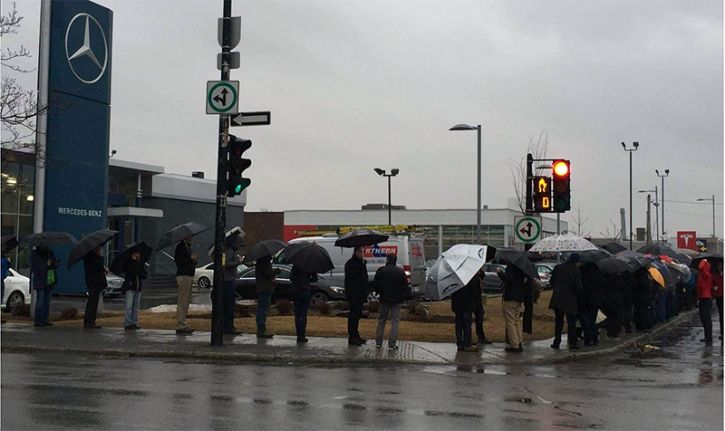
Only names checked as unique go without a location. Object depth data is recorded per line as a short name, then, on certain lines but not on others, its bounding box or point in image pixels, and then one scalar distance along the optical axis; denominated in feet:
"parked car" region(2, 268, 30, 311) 81.20
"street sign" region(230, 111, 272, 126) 52.29
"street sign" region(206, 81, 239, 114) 51.34
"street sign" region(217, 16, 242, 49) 52.19
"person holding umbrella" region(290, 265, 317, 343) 54.44
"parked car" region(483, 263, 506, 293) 137.28
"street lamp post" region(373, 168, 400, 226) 156.34
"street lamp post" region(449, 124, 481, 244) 111.65
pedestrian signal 59.67
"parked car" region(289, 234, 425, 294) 89.86
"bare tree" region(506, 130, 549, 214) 128.03
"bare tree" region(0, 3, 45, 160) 58.65
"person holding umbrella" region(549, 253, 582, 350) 55.06
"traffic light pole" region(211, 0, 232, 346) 51.93
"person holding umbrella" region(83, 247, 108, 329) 61.57
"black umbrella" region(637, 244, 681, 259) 88.48
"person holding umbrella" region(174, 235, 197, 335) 58.34
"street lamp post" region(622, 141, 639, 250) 165.07
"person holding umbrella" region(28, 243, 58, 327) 62.85
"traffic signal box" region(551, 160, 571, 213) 59.16
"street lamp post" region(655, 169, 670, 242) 212.64
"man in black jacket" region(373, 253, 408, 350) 52.85
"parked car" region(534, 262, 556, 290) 139.13
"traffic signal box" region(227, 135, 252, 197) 51.78
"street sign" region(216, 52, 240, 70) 52.19
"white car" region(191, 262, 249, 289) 142.10
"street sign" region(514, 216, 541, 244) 60.75
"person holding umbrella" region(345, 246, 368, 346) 53.98
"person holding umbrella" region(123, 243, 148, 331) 59.98
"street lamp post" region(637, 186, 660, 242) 179.06
